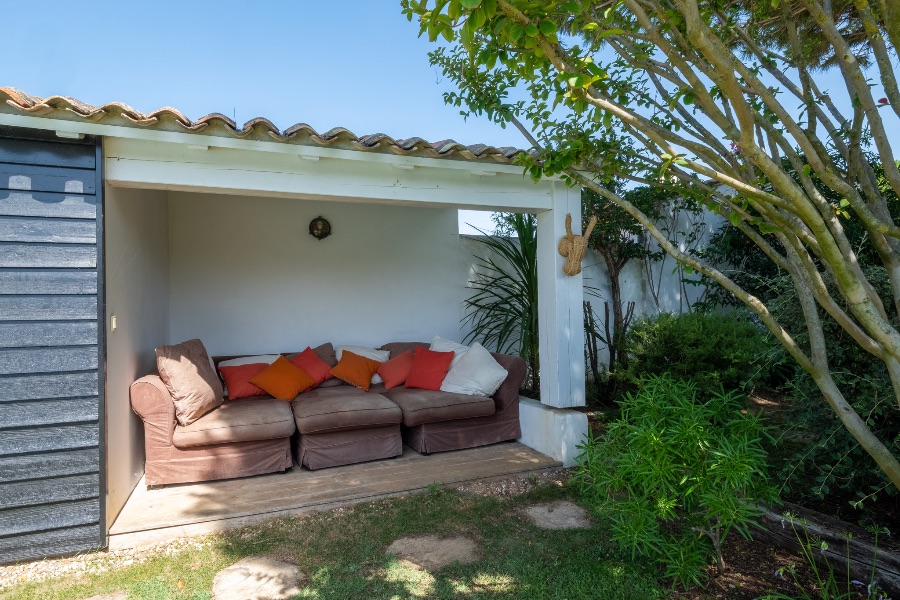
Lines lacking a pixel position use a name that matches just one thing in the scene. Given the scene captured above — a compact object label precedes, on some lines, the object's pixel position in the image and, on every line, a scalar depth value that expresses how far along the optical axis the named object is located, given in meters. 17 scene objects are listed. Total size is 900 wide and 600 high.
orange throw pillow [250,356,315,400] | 4.31
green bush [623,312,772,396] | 4.38
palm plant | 4.93
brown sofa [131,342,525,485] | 3.45
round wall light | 5.27
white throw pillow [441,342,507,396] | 4.34
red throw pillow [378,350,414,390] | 4.70
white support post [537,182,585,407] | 4.03
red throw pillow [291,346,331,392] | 4.67
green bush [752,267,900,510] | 2.53
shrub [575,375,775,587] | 2.11
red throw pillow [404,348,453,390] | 4.56
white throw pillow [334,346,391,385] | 5.03
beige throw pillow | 3.52
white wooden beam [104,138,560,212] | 2.99
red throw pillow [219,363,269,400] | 4.33
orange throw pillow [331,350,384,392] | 4.68
